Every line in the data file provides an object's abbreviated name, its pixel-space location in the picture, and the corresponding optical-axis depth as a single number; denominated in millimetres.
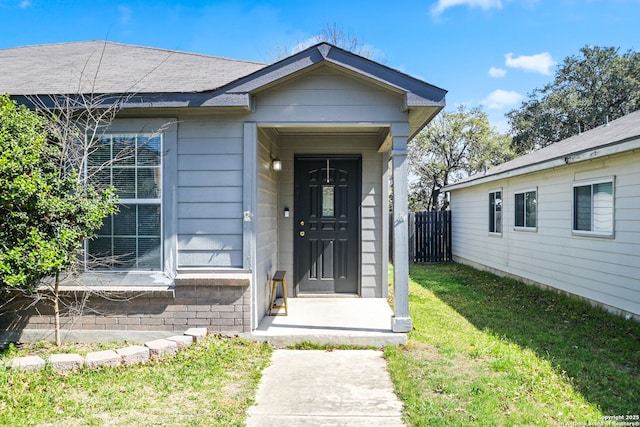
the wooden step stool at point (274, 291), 5574
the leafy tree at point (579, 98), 21672
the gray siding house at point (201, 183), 4645
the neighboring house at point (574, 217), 5699
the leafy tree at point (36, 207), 3779
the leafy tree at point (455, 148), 19469
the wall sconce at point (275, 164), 6105
